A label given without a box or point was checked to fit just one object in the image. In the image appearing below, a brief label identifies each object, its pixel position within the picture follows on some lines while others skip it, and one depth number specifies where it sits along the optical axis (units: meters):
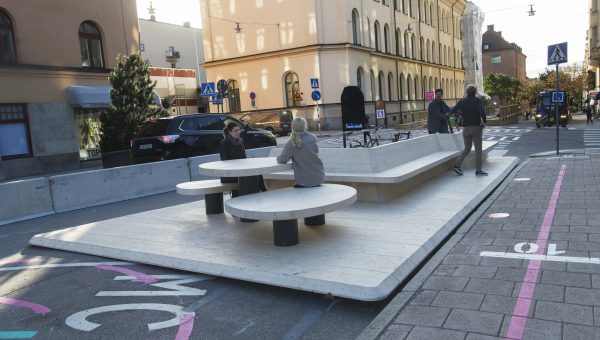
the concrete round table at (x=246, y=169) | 6.38
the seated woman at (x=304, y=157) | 6.40
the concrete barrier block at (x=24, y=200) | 8.98
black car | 13.04
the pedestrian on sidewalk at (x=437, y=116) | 11.98
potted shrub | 16.78
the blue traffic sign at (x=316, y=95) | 32.41
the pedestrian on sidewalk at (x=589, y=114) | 32.09
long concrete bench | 7.96
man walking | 10.02
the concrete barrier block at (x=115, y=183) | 10.05
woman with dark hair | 7.83
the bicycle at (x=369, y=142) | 14.55
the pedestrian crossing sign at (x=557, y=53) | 13.23
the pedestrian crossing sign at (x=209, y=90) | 21.67
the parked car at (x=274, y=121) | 33.06
